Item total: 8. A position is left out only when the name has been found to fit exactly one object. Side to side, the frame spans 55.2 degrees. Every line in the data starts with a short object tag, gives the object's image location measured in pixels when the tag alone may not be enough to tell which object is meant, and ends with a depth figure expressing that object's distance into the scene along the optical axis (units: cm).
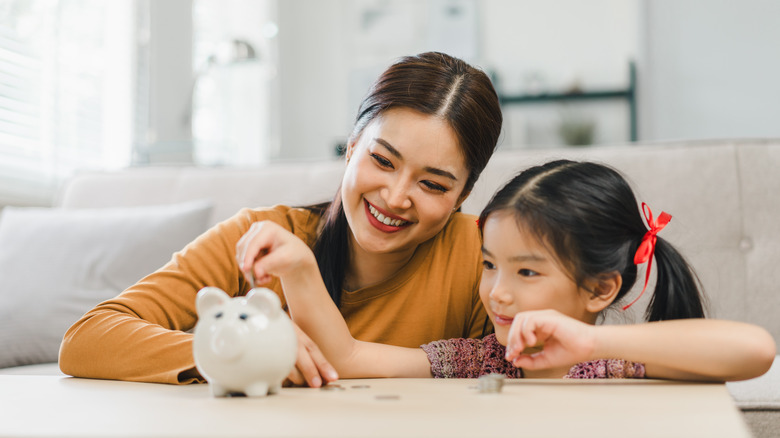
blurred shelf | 443
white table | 56
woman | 104
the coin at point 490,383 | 79
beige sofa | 166
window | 251
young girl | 104
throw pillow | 173
